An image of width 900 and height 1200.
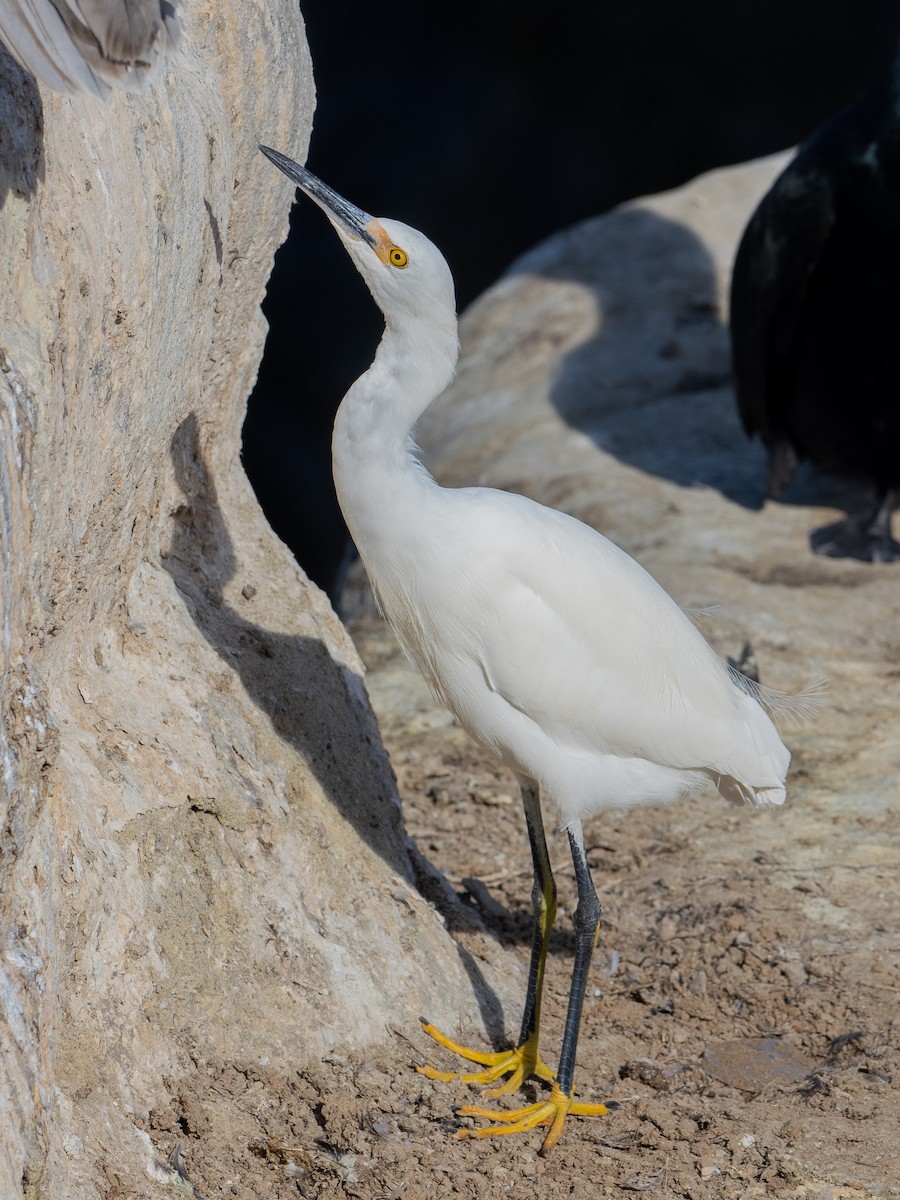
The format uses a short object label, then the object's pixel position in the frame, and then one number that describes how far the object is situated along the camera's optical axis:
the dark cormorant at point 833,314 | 13.09
